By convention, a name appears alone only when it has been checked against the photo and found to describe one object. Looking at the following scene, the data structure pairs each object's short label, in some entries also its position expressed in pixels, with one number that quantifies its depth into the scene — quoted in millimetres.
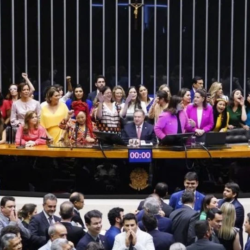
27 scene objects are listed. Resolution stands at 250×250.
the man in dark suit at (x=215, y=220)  13875
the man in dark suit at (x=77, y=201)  15023
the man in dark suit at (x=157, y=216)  14117
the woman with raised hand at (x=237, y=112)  20516
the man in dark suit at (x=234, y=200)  15046
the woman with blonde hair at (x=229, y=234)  13797
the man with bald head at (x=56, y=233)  12943
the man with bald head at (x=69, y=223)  13711
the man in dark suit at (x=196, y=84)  22203
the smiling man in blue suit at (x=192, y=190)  15641
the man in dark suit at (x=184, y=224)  14109
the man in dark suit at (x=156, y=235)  13398
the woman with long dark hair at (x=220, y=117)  20047
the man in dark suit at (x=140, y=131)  19109
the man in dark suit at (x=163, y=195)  15063
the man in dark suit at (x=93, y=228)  13446
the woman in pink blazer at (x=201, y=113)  19625
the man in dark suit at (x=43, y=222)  13883
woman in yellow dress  19594
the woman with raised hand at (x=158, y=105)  19719
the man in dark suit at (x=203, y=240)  12930
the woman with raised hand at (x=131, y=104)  20047
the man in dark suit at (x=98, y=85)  21558
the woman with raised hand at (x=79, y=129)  19109
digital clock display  18672
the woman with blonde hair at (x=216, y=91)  21500
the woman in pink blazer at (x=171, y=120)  19016
